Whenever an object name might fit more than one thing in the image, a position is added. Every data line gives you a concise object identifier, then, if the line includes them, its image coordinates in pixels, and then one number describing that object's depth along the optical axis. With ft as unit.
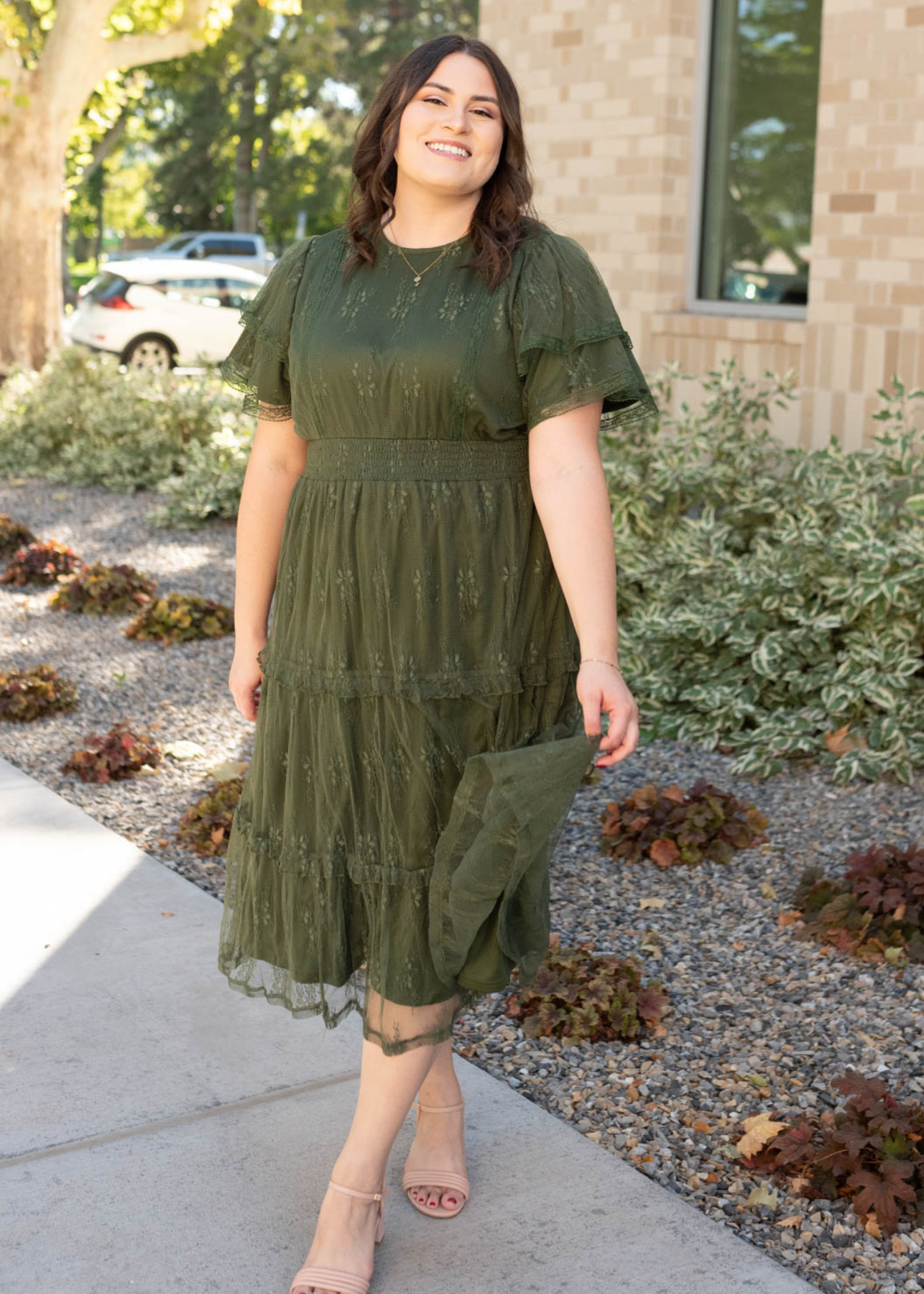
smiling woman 7.44
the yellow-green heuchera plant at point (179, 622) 22.56
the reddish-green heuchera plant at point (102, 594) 24.36
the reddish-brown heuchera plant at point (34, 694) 18.79
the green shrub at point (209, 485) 31.40
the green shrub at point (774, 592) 16.42
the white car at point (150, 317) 61.21
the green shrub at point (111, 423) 36.19
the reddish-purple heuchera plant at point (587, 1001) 10.66
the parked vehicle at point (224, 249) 111.45
